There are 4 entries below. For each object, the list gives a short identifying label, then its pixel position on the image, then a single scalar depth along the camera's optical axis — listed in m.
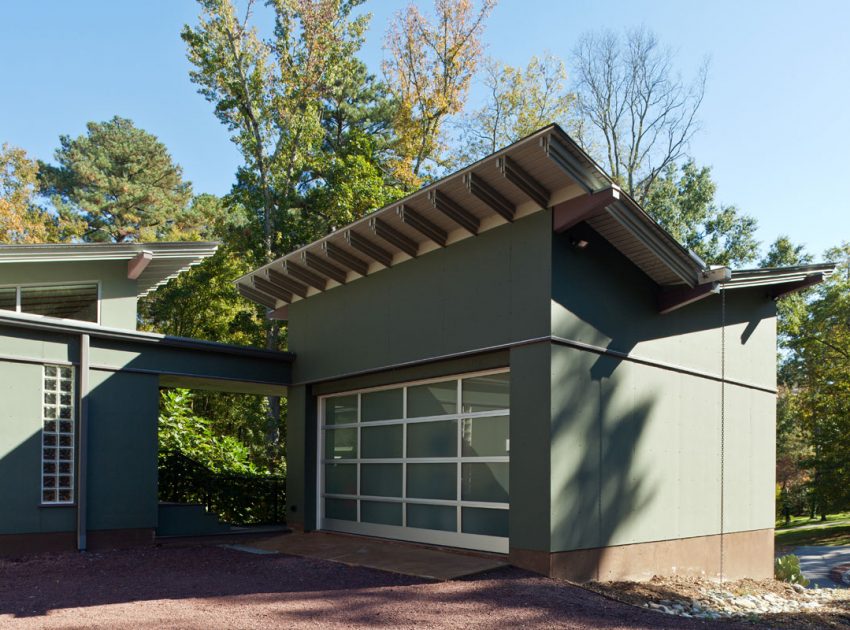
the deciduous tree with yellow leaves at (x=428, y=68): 24.55
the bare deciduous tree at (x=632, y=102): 29.16
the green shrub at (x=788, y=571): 13.59
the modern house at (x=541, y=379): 8.85
